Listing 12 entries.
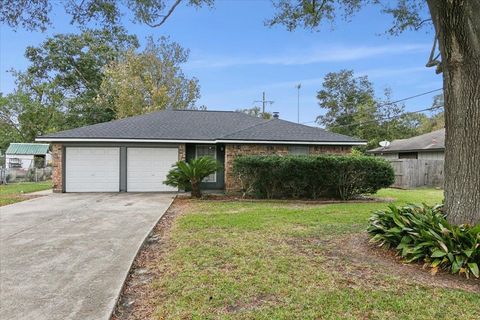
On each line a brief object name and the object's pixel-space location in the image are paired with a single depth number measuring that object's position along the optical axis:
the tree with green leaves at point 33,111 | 34.38
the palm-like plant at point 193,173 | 12.20
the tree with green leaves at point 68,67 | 34.84
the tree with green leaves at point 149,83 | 27.36
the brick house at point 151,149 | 14.29
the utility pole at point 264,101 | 35.32
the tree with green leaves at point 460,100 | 4.66
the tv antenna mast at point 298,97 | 31.74
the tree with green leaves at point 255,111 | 40.22
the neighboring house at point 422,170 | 18.78
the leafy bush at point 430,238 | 4.32
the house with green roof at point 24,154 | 30.31
